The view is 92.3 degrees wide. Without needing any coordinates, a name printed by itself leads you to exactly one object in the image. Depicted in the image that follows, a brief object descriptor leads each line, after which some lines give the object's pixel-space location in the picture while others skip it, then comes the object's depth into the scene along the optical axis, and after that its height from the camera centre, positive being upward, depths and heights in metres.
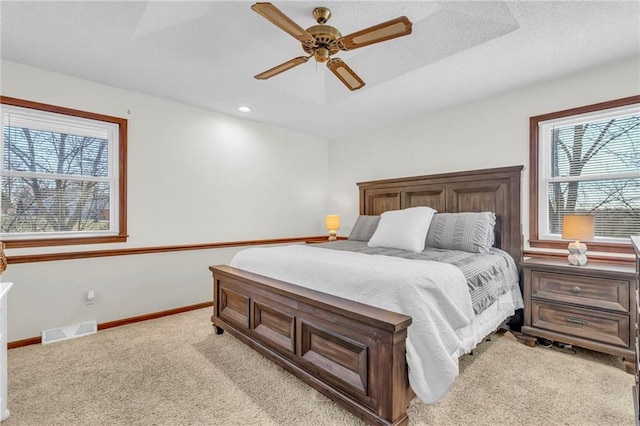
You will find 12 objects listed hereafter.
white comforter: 1.52 -0.46
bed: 1.51 -0.68
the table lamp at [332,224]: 4.60 -0.16
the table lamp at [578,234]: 2.45 -0.18
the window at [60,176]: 2.68 +0.39
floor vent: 2.70 -1.05
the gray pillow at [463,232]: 2.79 -0.18
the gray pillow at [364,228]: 3.68 -0.18
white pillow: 2.88 -0.16
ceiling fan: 1.64 +1.06
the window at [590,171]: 2.58 +0.36
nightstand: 2.18 -0.72
